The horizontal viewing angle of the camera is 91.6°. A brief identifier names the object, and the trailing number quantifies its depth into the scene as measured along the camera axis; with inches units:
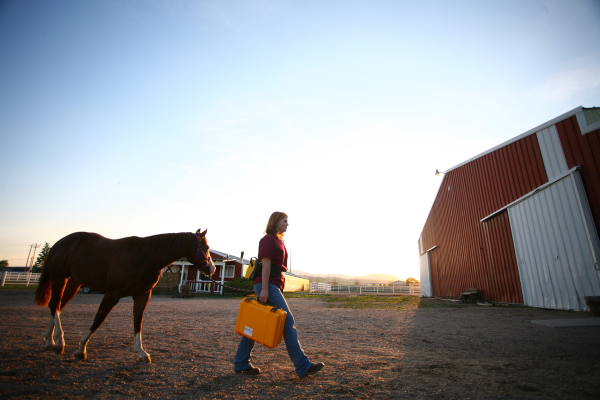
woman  110.0
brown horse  144.7
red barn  309.0
